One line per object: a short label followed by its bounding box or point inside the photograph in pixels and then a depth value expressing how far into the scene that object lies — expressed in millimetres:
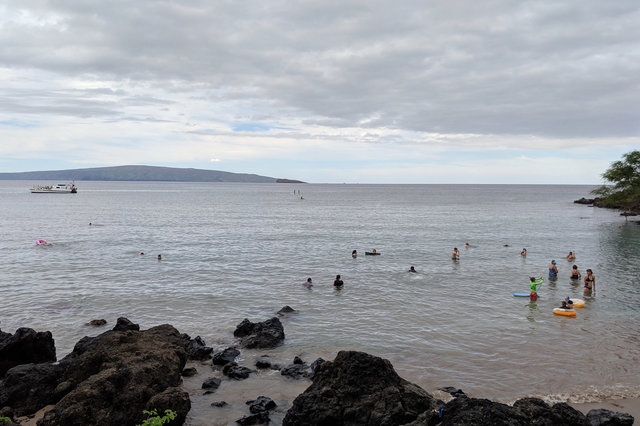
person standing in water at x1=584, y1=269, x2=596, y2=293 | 32594
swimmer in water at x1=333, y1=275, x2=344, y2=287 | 34812
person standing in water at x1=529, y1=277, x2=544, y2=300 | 30906
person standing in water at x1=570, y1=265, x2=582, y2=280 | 37375
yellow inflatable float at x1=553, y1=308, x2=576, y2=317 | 27188
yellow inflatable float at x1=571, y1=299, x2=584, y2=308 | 29158
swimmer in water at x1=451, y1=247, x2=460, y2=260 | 46562
